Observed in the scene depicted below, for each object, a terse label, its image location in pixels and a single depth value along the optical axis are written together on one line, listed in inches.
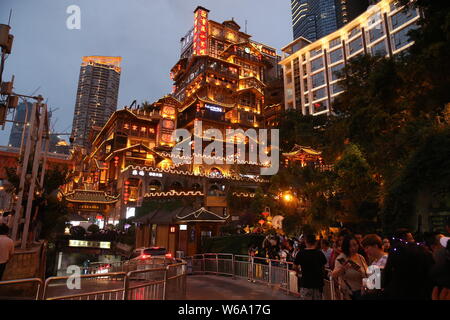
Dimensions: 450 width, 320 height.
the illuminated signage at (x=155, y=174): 1591.3
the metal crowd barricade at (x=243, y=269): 536.1
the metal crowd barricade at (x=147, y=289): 227.0
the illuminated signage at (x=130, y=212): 1520.7
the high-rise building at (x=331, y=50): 1993.1
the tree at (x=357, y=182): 898.7
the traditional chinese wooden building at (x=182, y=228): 825.4
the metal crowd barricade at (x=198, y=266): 704.9
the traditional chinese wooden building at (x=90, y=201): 1496.1
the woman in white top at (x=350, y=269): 206.1
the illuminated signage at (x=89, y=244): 1197.1
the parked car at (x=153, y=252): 612.8
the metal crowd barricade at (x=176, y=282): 279.9
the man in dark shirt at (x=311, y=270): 224.7
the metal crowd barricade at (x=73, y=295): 182.5
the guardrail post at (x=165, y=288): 265.6
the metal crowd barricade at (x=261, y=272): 476.8
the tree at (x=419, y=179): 616.1
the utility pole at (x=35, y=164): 401.4
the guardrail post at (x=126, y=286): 213.9
